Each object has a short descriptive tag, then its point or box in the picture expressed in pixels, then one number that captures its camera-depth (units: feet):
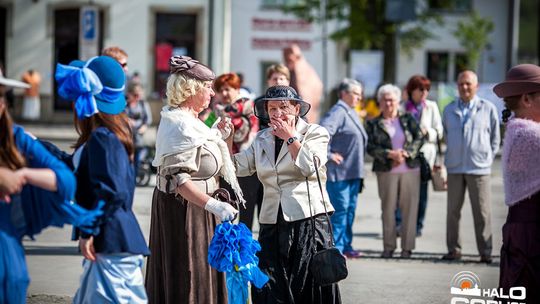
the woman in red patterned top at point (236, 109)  34.35
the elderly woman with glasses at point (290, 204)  23.11
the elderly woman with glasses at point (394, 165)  38.34
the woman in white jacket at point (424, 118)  41.57
